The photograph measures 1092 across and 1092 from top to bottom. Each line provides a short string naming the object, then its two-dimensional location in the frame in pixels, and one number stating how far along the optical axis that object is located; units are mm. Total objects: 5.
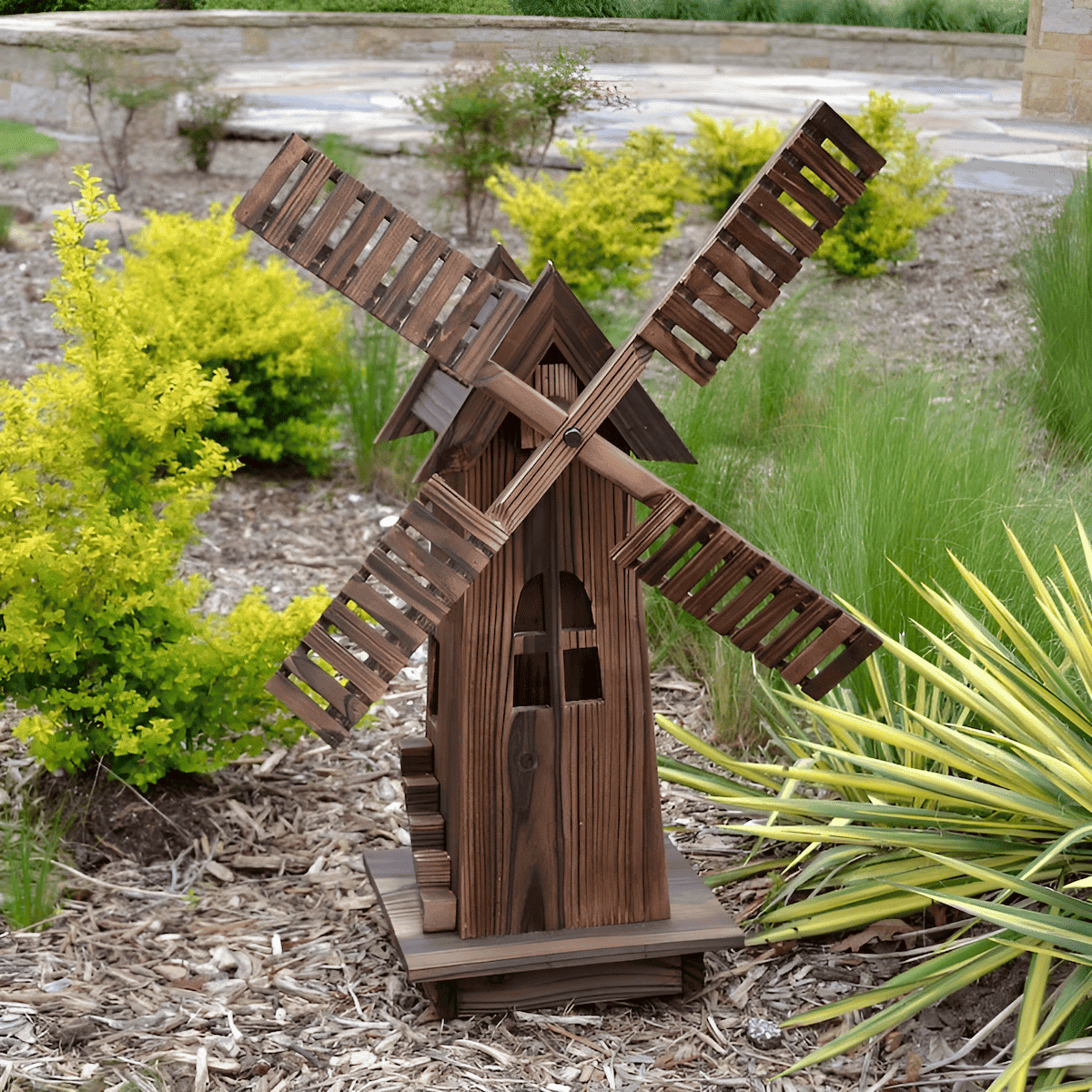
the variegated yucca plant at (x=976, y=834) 2213
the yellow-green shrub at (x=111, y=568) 2807
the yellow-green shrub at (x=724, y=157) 7910
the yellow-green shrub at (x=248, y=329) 5020
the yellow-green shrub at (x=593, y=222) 6359
